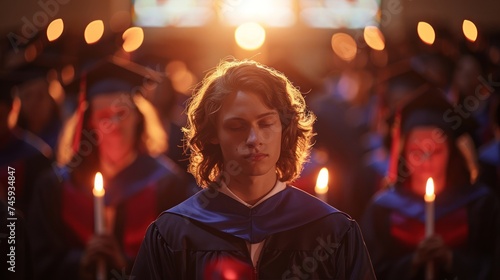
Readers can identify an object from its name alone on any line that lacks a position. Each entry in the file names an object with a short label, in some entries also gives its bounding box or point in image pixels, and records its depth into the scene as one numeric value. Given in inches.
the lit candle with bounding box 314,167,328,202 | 208.8
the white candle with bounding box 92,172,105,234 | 206.4
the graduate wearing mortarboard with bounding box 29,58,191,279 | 298.2
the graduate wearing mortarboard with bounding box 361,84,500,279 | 295.6
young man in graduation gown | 167.5
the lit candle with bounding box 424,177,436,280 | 211.3
